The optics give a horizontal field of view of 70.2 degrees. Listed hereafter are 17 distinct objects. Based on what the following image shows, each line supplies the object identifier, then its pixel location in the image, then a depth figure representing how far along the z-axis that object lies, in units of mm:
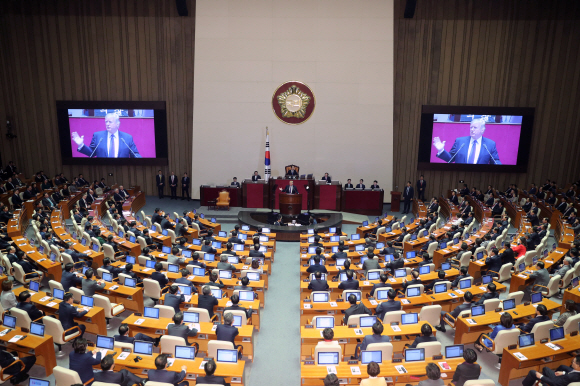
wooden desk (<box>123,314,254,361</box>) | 7542
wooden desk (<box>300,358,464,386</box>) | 6291
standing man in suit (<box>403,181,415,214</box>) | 20109
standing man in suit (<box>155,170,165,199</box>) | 21594
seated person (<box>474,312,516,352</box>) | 7266
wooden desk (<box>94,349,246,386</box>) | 6379
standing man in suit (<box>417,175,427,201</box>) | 20938
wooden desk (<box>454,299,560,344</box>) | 8047
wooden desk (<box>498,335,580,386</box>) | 6926
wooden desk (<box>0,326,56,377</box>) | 7114
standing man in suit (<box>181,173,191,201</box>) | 21391
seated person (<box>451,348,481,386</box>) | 6074
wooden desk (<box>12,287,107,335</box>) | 8203
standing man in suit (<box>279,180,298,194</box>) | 16953
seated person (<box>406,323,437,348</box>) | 6910
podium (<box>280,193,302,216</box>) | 16688
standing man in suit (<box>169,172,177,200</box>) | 21578
